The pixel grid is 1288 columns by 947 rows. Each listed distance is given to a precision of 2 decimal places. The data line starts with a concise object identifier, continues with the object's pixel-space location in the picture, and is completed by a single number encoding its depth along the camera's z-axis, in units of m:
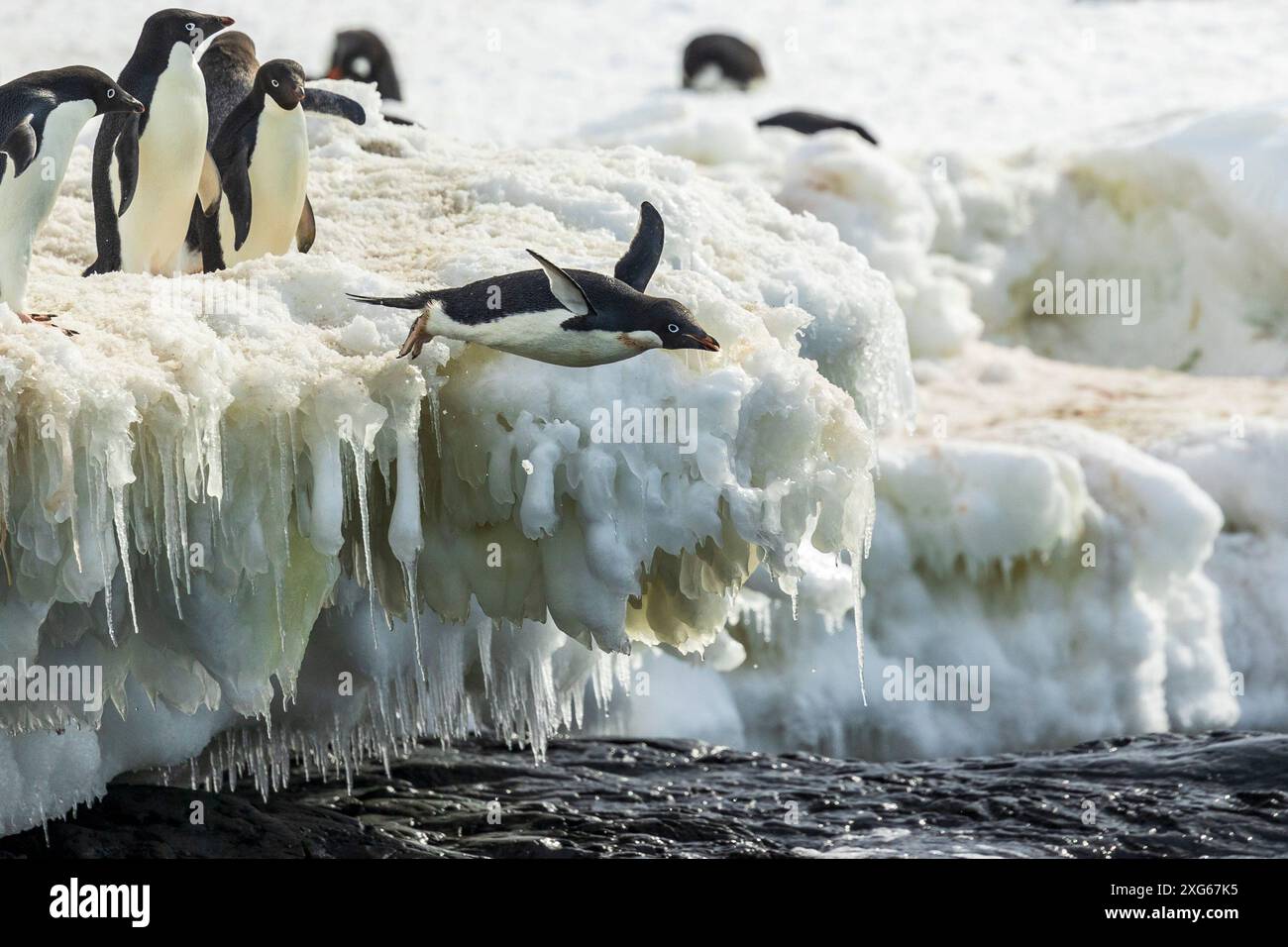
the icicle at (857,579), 10.63
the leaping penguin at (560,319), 9.84
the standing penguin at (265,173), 11.77
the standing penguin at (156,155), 11.27
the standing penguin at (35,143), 10.08
